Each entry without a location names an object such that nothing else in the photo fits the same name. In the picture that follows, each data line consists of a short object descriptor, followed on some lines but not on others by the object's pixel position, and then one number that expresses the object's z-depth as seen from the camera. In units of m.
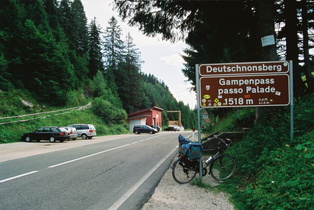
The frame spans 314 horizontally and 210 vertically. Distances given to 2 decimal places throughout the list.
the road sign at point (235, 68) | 6.20
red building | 54.10
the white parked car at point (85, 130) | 26.05
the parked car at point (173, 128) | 63.50
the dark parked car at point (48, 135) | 21.59
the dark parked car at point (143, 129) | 40.78
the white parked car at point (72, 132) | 22.56
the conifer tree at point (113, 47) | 62.53
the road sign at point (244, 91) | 6.16
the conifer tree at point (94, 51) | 57.44
